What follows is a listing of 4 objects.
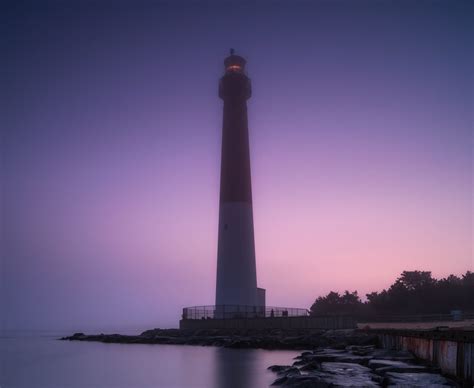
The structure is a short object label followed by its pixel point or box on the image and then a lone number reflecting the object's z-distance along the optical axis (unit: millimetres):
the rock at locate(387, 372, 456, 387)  10352
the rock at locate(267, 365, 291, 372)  17612
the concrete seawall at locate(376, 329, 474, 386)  10711
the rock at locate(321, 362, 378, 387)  11281
